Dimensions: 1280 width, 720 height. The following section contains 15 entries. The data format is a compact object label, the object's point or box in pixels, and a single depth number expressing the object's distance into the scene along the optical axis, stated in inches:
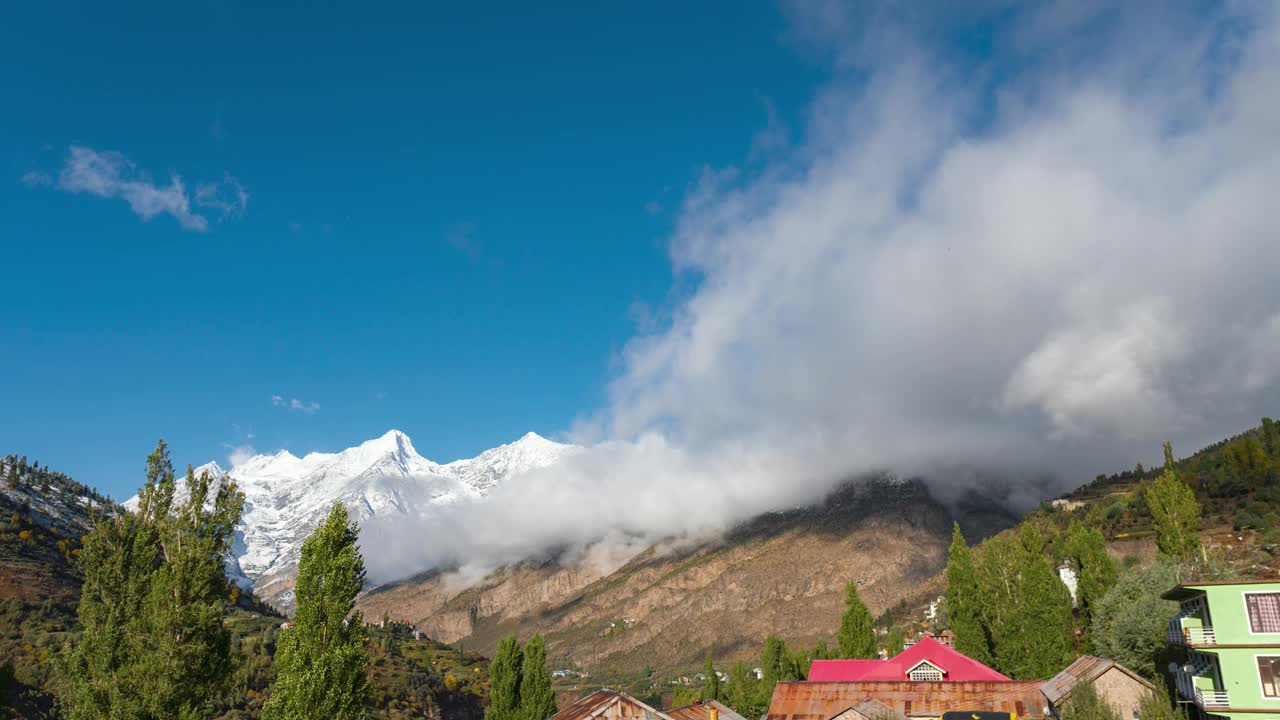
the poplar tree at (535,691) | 2341.3
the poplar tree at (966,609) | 2950.3
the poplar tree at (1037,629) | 2568.9
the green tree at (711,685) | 4184.8
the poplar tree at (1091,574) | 2844.5
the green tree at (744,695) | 3580.2
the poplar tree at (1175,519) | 2743.6
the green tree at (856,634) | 3299.7
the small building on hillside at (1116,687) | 1862.7
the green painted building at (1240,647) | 1610.5
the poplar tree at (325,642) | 1243.2
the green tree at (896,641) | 4276.6
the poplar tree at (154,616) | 1457.9
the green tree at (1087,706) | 1642.5
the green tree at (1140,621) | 2155.5
